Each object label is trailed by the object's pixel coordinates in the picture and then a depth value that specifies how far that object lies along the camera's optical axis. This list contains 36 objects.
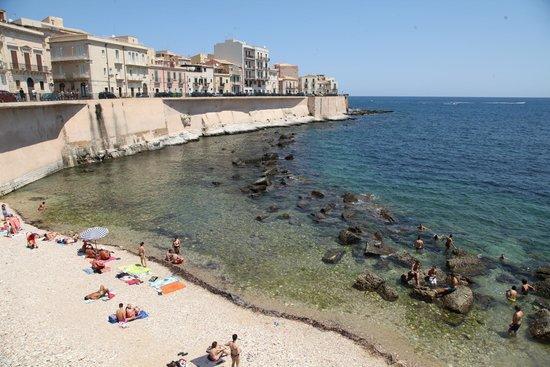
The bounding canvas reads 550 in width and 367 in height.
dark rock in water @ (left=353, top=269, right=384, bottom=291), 17.74
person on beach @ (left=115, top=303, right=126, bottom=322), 14.00
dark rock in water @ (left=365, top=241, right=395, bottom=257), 21.33
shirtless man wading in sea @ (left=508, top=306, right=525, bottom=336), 14.96
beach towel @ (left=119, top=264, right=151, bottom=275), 18.19
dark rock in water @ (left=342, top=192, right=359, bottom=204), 30.79
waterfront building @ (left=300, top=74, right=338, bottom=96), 142.38
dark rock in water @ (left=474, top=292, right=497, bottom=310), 16.78
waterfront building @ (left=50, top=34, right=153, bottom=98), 53.22
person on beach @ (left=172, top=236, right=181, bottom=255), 20.84
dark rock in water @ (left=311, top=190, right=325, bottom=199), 32.22
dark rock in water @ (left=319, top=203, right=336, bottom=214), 28.16
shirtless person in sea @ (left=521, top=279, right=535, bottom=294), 17.69
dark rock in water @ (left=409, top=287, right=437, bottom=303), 16.94
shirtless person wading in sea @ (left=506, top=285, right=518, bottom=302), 17.12
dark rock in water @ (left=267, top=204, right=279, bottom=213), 28.33
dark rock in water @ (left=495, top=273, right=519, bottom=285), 18.82
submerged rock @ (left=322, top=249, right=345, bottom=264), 20.38
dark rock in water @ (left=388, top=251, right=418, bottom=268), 20.42
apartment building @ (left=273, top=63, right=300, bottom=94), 128.12
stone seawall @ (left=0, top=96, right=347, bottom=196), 32.81
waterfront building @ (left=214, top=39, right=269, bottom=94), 103.00
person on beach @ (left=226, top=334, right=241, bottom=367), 11.93
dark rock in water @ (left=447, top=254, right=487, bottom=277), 19.65
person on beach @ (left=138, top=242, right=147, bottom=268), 18.92
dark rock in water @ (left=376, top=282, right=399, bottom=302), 16.97
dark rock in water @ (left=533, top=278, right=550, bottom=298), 17.89
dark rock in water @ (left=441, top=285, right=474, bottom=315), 16.17
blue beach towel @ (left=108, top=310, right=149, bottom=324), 14.12
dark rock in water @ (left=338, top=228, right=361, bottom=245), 22.73
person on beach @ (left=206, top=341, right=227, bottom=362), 12.15
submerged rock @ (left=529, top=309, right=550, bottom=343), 14.71
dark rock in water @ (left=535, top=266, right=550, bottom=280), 19.23
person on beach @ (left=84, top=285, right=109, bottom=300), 15.57
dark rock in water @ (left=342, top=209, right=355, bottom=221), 27.14
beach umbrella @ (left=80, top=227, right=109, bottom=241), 19.51
